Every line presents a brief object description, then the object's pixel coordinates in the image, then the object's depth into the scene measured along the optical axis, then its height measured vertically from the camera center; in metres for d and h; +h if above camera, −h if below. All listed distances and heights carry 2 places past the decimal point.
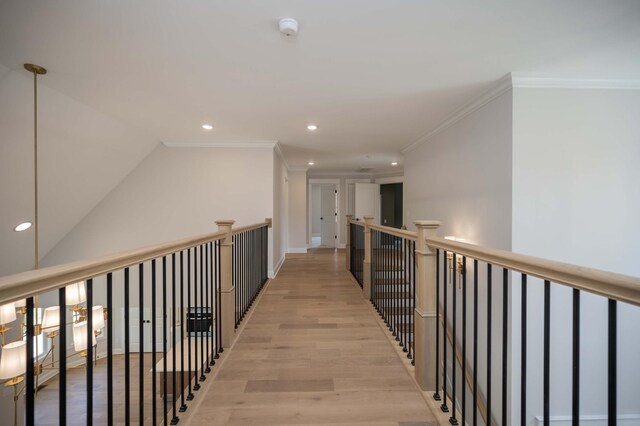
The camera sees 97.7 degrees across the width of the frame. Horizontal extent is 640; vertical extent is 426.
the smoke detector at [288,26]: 1.71 +1.14
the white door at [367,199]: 7.71 +0.30
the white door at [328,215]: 8.48 -0.15
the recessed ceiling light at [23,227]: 3.47 -0.20
